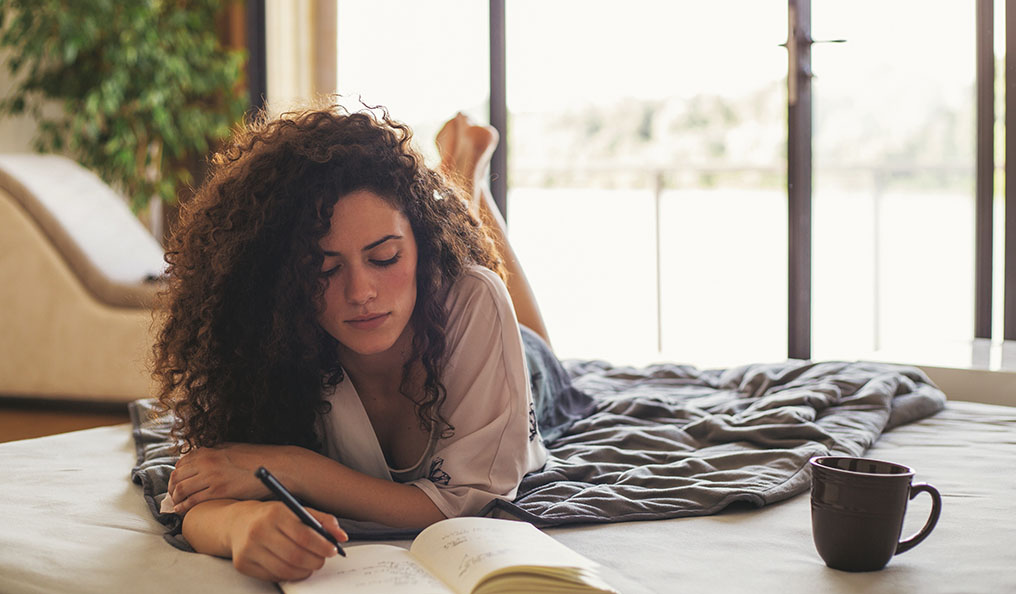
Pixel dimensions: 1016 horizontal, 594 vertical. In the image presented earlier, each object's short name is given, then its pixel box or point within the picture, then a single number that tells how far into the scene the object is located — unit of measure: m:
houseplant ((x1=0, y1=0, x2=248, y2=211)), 3.99
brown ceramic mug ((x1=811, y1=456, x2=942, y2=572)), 1.01
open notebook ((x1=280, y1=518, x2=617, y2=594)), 0.91
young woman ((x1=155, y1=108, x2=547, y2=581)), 1.19
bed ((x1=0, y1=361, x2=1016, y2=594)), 1.02
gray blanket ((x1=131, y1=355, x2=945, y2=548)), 1.32
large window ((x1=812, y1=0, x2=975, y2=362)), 3.93
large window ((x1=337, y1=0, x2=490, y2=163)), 4.04
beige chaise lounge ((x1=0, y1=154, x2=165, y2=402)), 2.94
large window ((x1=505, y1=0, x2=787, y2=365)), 4.12
